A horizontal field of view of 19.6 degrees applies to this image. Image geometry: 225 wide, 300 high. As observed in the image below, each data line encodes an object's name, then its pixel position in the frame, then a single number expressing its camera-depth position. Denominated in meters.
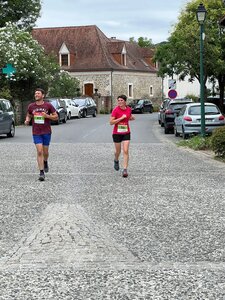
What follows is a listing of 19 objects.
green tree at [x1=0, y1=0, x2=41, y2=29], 57.50
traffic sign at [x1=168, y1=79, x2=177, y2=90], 39.86
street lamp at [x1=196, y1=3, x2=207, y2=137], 22.73
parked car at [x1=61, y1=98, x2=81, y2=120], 49.72
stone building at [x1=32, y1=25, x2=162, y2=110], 72.94
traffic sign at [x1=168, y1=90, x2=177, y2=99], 39.56
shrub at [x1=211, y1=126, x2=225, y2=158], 16.89
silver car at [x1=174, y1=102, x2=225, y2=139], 25.84
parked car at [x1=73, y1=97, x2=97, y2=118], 54.45
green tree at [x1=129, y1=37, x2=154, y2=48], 111.93
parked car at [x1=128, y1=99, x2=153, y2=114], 68.94
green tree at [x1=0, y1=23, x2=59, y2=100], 43.53
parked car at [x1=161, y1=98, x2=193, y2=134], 31.87
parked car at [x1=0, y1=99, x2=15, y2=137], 27.34
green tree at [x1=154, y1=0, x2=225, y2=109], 41.50
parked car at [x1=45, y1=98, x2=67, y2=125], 42.22
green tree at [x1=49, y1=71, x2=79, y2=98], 56.06
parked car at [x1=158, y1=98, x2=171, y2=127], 37.35
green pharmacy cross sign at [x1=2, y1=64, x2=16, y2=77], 40.91
